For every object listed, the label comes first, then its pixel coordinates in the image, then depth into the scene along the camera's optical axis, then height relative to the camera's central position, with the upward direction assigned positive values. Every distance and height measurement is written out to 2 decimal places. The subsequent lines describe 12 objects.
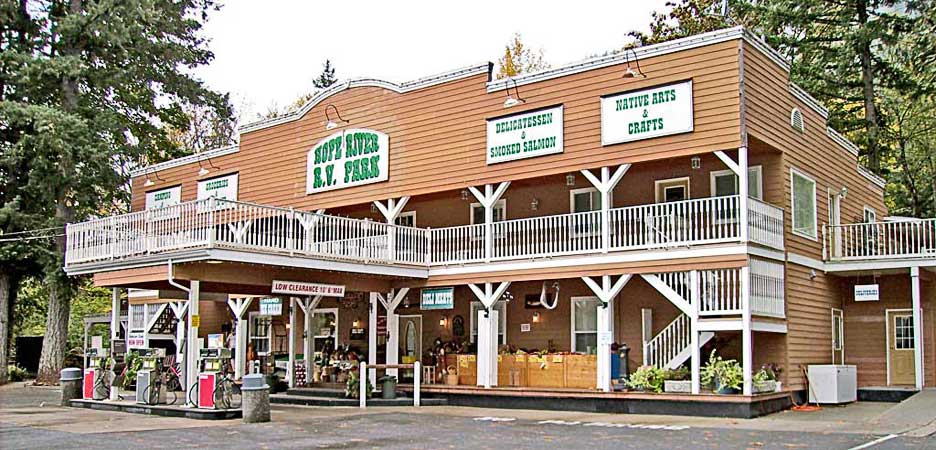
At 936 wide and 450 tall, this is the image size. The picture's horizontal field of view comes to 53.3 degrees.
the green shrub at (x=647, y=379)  18.12 -1.40
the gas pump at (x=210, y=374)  17.47 -1.25
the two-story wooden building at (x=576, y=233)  18.02 +1.58
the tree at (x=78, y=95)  28.36 +7.09
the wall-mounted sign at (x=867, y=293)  20.55 +0.31
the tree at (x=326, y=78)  50.19 +12.33
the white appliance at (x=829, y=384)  18.98 -1.57
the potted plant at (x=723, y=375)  17.22 -1.26
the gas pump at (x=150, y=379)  19.03 -1.46
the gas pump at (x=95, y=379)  20.72 -1.59
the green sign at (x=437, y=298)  21.56 +0.21
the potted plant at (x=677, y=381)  17.70 -1.40
